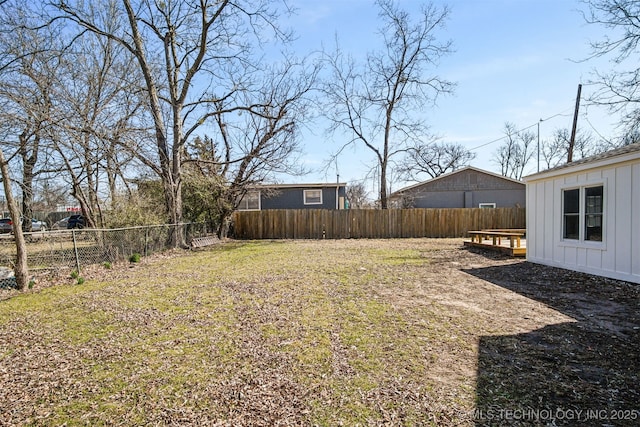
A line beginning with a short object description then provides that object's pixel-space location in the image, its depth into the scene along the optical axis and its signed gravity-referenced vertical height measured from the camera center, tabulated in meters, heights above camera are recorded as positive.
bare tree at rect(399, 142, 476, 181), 34.50 +6.10
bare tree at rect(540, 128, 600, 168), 31.71 +7.31
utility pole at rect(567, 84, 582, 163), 14.02 +4.01
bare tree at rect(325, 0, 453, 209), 17.83 +7.90
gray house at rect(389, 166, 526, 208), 21.70 +1.75
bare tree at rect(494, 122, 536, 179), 39.25 +7.54
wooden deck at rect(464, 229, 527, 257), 9.34 -0.88
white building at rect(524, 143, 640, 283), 5.79 +0.03
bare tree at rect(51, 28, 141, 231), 6.72 +2.05
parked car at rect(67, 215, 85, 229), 19.04 -0.32
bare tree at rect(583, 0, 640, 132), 8.89 +4.78
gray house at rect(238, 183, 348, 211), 20.72 +1.16
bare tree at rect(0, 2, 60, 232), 5.77 +2.15
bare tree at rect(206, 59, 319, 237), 14.23 +2.83
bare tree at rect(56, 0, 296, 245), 11.02 +5.11
